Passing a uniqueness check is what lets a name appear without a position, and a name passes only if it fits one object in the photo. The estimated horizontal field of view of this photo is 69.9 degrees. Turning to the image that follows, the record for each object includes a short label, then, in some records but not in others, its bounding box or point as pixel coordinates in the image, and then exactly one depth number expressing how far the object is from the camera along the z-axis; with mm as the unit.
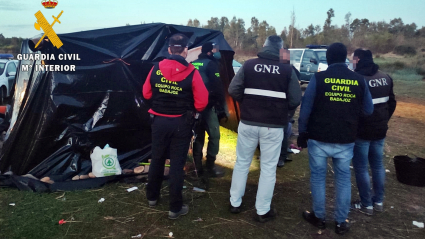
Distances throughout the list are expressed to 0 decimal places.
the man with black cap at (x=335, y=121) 3002
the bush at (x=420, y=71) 20766
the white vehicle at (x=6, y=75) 10547
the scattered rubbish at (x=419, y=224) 3441
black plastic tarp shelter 4391
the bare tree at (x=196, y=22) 85250
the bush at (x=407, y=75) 19625
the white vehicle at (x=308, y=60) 14352
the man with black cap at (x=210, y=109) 4312
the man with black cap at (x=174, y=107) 3301
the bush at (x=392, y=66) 23875
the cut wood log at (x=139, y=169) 4766
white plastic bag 4512
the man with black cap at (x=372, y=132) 3367
